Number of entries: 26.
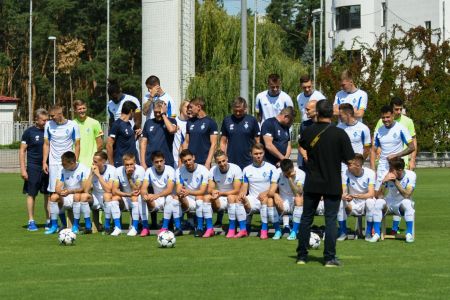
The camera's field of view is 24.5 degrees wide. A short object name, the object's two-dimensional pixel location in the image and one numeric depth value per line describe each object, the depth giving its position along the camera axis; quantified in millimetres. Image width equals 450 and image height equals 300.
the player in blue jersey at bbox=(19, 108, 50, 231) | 18766
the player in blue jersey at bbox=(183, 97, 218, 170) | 17859
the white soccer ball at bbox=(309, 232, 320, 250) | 14539
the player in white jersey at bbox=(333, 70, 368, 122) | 17328
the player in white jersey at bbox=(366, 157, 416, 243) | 15781
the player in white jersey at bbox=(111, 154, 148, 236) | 17062
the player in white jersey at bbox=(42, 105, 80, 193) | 17938
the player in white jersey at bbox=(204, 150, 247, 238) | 16609
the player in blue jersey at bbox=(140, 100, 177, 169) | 17641
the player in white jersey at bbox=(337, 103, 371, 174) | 16759
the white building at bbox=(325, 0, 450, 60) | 62938
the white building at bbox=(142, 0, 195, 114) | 51281
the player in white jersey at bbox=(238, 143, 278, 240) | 16438
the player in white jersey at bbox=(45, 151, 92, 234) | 17359
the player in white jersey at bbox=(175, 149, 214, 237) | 16766
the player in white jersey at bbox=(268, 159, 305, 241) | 16016
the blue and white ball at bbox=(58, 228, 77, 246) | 15281
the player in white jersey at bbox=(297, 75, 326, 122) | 17414
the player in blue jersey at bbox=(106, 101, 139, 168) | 17938
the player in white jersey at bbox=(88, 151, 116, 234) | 17234
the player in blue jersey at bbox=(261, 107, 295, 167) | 17094
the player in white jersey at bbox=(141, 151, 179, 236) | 16797
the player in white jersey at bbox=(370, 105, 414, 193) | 16781
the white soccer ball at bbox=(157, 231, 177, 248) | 14758
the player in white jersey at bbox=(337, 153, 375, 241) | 16078
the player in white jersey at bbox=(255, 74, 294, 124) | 17859
